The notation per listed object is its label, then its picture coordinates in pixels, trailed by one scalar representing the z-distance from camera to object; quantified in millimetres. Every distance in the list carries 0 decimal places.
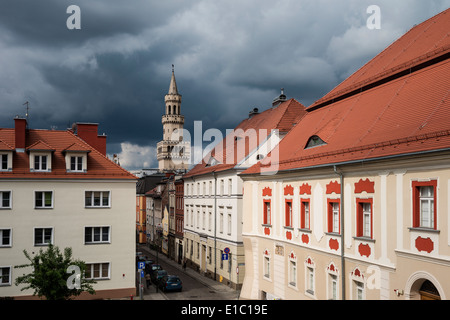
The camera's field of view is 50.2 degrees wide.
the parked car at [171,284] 40844
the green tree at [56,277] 26516
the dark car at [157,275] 44000
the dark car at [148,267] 49956
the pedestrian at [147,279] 44312
